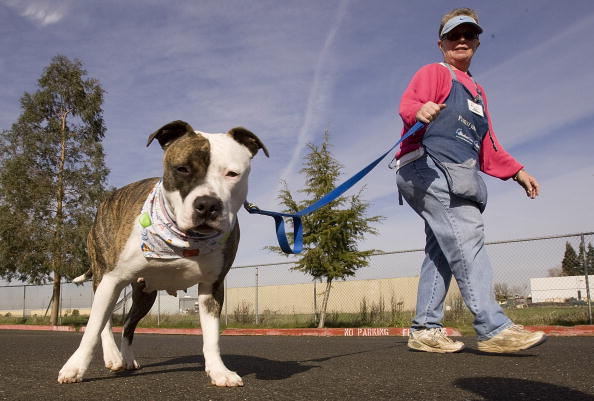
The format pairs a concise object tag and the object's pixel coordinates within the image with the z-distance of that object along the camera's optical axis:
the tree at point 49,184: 19.91
